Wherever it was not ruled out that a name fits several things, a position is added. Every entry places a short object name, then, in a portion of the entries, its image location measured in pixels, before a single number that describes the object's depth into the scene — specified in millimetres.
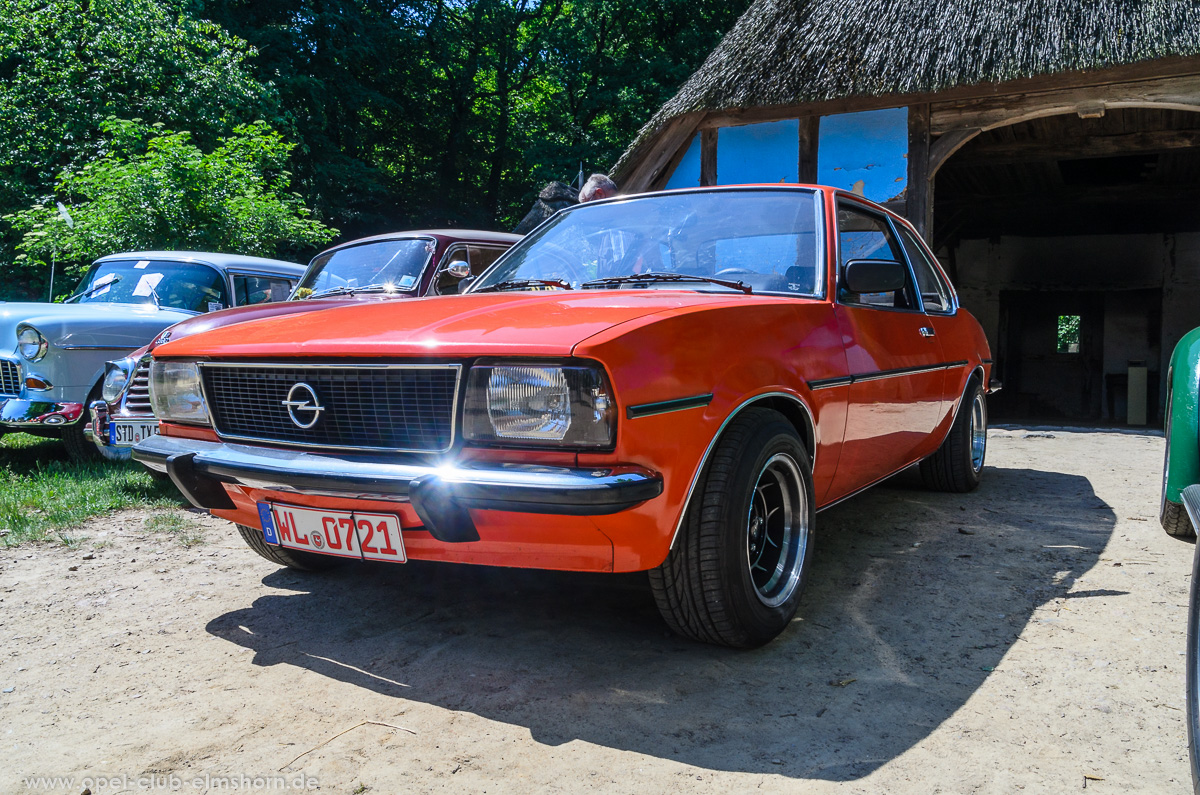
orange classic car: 2066
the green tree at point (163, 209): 8445
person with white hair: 5609
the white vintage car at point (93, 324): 5469
